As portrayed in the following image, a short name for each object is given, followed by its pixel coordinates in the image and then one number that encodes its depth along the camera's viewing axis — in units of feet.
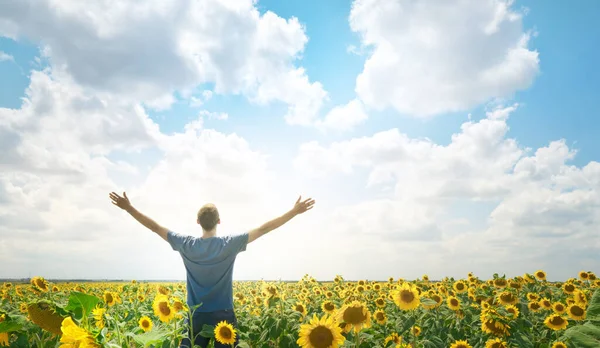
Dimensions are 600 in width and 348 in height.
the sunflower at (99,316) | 7.89
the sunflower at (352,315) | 11.02
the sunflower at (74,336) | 5.24
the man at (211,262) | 18.49
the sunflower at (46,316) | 5.58
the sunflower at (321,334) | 10.70
